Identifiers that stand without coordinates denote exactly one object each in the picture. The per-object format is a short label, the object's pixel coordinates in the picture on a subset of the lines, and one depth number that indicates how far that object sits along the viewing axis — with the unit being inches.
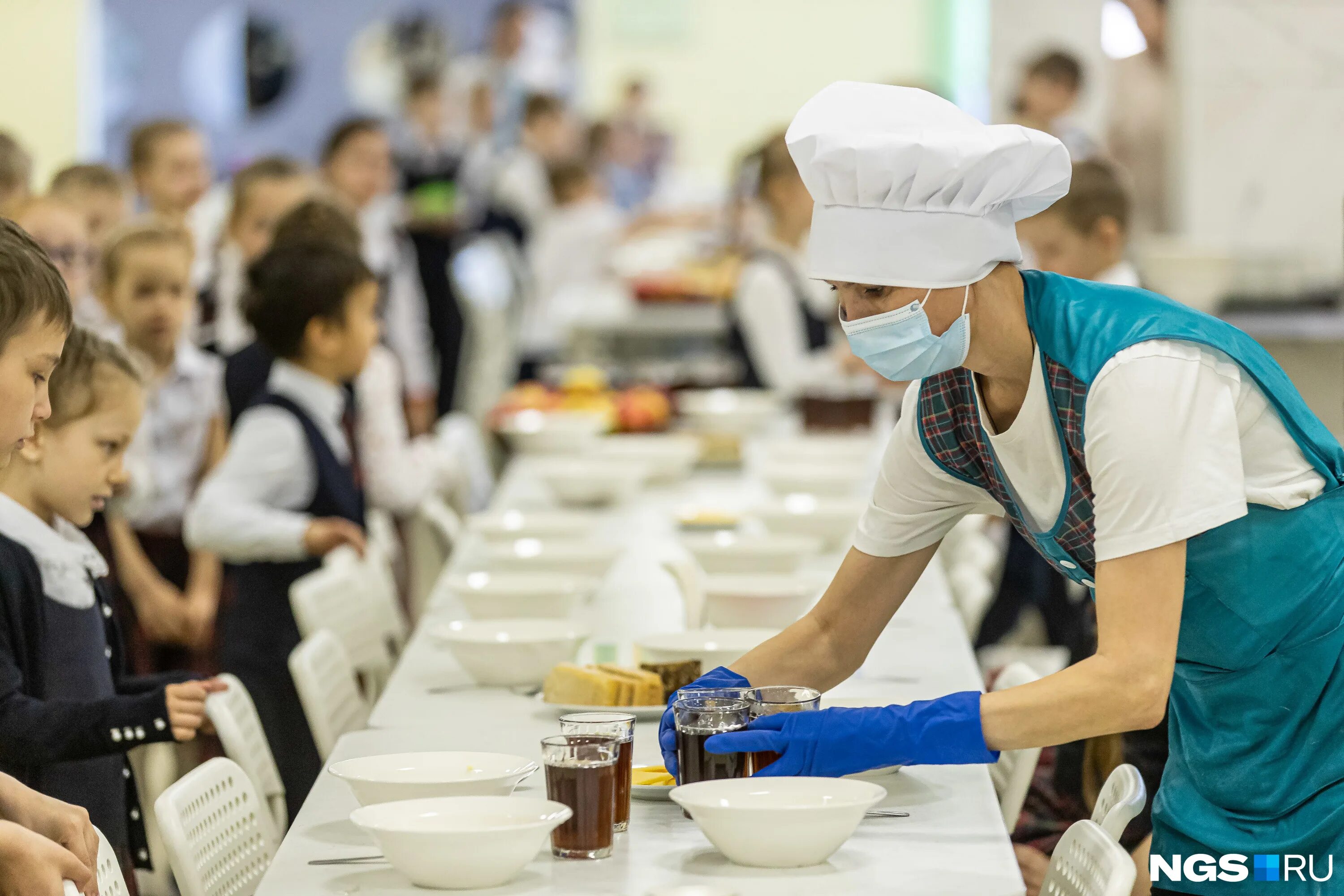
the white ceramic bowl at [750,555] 231.1
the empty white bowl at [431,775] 130.4
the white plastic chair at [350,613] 224.9
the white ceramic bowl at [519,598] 204.2
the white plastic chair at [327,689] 192.8
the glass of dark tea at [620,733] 129.1
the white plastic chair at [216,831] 136.6
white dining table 121.6
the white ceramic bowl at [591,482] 295.6
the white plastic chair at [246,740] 171.8
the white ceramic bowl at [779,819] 120.8
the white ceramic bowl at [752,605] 199.9
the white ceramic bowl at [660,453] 323.4
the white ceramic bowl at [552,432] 352.7
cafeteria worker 126.5
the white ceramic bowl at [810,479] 295.0
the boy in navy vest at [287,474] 252.7
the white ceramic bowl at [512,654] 178.0
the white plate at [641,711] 162.0
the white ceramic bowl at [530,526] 258.2
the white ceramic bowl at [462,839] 117.1
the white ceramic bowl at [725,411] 375.8
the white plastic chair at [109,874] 136.3
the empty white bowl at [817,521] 260.5
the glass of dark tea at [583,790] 125.2
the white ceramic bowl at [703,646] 177.2
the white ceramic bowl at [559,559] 233.0
